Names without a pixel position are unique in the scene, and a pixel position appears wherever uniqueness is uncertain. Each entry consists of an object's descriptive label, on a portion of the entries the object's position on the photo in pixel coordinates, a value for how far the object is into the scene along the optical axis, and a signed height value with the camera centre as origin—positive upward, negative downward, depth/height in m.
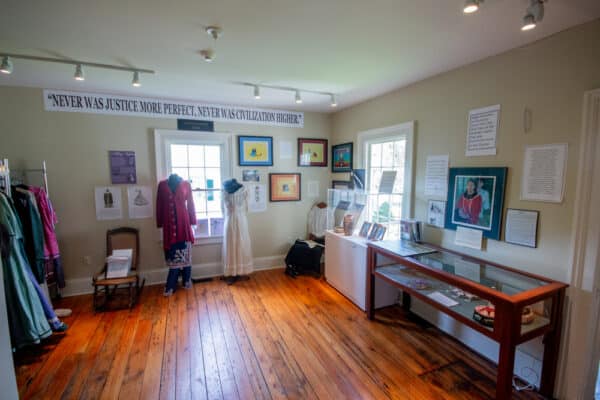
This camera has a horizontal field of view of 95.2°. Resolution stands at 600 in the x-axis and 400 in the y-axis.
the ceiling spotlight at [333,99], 3.33 +0.94
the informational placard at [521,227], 1.95 -0.37
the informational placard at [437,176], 2.58 +0.00
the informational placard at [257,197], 4.11 -0.34
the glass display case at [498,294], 1.62 -0.82
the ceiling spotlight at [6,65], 2.10 +0.83
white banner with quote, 3.14 +0.84
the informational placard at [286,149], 4.21 +0.39
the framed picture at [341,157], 4.02 +0.27
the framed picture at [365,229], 3.30 -0.66
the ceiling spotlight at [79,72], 2.23 +0.82
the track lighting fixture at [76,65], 2.12 +0.92
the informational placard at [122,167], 3.41 +0.08
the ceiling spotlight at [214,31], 1.74 +0.92
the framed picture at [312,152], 4.32 +0.36
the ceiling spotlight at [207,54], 2.08 +0.93
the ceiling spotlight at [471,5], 1.33 +0.83
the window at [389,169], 3.01 +0.08
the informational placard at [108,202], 3.39 -0.36
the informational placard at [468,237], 2.30 -0.53
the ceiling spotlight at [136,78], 2.44 +0.86
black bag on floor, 4.00 -1.24
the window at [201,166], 3.63 +0.12
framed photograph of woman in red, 2.15 -0.19
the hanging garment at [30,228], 2.60 -0.52
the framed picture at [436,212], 2.62 -0.36
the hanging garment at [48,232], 2.82 -0.62
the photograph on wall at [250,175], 4.04 -0.01
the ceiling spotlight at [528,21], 1.44 +0.82
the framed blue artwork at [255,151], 3.97 +0.35
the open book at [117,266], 3.11 -1.06
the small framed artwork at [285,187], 4.22 -0.19
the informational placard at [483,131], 2.17 +0.37
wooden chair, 3.19 -0.95
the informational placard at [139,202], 3.52 -0.36
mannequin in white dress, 3.76 -0.78
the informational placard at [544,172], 1.81 +0.03
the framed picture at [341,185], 4.03 -0.15
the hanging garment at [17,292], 2.24 -0.99
